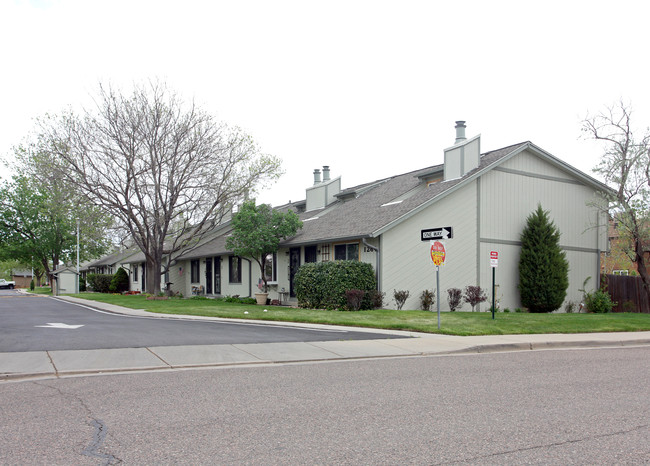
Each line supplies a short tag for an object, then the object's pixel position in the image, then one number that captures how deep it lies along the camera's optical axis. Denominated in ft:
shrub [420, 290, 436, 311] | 69.46
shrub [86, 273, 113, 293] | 162.81
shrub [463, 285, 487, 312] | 70.36
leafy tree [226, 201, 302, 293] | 82.33
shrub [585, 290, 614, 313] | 80.43
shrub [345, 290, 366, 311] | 64.64
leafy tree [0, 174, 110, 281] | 191.21
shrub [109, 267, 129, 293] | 155.84
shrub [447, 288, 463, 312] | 70.23
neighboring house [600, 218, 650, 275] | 80.59
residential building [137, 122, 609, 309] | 69.46
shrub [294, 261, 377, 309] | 66.13
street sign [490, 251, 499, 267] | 55.29
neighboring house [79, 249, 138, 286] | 160.46
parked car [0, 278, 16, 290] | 258.92
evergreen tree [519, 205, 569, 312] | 74.64
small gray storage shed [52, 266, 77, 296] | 143.33
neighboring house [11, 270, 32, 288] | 394.69
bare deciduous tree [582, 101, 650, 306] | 74.23
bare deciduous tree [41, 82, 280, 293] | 89.81
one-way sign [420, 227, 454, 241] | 46.75
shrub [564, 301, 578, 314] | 80.12
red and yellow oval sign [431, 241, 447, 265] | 47.50
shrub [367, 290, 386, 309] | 65.98
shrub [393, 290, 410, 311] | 67.41
